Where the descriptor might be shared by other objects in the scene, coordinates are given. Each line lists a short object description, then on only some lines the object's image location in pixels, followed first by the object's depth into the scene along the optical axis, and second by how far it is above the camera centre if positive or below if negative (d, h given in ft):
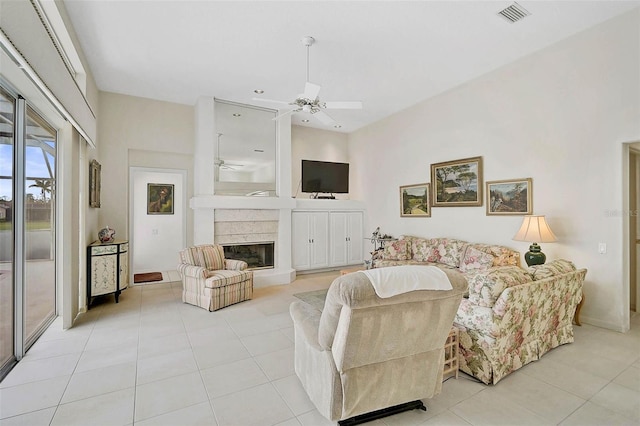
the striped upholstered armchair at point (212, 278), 13.80 -3.05
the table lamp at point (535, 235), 12.11 -0.86
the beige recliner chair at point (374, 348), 5.39 -2.65
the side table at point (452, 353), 7.97 -3.68
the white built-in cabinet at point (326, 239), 21.35 -1.84
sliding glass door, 8.25 -0.27
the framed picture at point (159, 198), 21.54 +1.12
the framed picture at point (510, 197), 13.62 +0.80
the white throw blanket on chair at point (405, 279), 5.33 -1.19
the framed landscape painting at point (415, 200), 18.72 +0.87
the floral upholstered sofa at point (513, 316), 7.61 -2.79
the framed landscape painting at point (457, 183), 15.85 +1.72
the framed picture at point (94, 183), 14.52 +1.50
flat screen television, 22.39 +2.83
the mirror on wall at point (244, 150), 18.60 +4.05
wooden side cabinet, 13.69 -2.56
